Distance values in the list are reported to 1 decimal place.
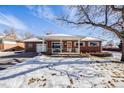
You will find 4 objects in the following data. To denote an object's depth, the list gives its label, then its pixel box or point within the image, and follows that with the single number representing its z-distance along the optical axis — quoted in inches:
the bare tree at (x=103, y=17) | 250.5
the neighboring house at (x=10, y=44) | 562.5
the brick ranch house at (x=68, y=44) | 366.8
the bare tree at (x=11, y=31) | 1101.0
